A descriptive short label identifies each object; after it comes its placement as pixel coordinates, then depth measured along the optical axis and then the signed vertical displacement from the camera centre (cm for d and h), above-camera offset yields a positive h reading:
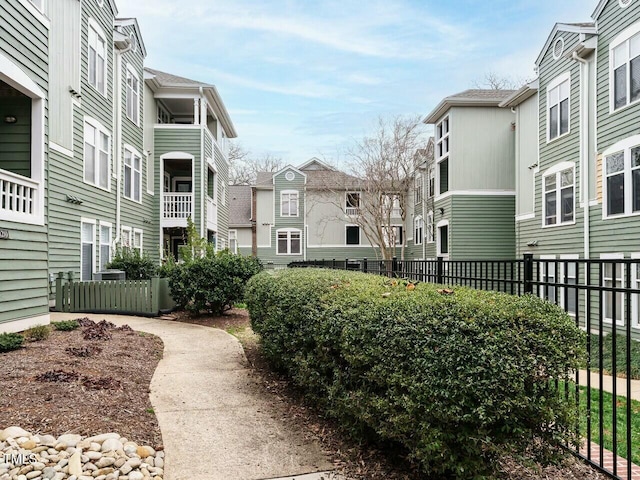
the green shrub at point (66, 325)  774 -136
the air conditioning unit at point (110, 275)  1272 -87
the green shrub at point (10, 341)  584 -123
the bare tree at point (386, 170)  2688 +413
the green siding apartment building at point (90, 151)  761 +255
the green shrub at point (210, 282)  1132 -93
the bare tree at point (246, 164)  4369 +718
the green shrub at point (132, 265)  1408 -66
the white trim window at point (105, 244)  1409 -5
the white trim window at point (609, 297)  1115 -130
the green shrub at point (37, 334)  673 -130
